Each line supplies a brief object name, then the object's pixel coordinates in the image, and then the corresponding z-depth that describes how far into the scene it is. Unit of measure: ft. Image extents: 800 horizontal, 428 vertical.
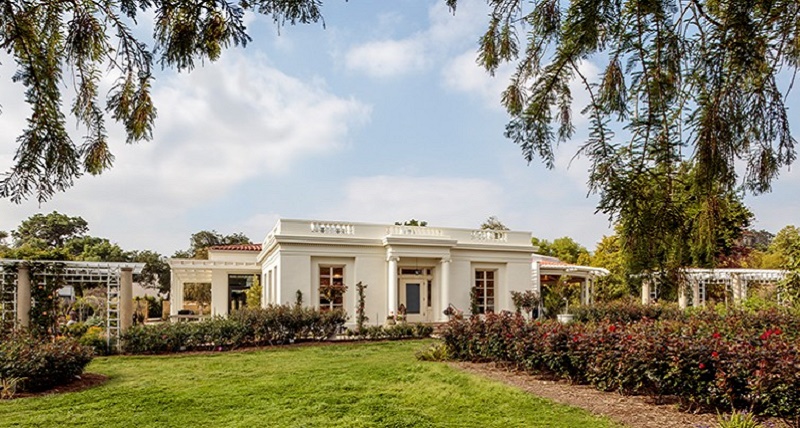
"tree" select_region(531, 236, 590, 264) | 129.70
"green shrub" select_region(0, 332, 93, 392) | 28.12
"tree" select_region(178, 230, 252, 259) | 170.09
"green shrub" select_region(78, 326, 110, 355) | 43.55
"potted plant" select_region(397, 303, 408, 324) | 67.23
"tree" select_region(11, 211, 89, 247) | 144.15
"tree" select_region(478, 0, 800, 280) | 8.38
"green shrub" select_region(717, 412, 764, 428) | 17.15
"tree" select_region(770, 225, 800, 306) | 53.62
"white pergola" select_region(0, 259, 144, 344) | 42.06
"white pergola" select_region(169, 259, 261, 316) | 76.54
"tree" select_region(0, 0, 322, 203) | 8.39
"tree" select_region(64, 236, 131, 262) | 133.44
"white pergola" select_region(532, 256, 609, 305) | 79.87
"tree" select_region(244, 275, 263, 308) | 74.43
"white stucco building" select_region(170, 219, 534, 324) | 65.67
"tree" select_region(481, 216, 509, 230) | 147.23
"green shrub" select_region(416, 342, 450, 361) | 38.34
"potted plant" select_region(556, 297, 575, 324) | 63.39
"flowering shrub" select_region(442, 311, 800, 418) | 19.56
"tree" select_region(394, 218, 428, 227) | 96.12
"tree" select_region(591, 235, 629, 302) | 90.20
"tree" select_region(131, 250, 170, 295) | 151.98
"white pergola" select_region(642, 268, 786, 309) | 75.64
